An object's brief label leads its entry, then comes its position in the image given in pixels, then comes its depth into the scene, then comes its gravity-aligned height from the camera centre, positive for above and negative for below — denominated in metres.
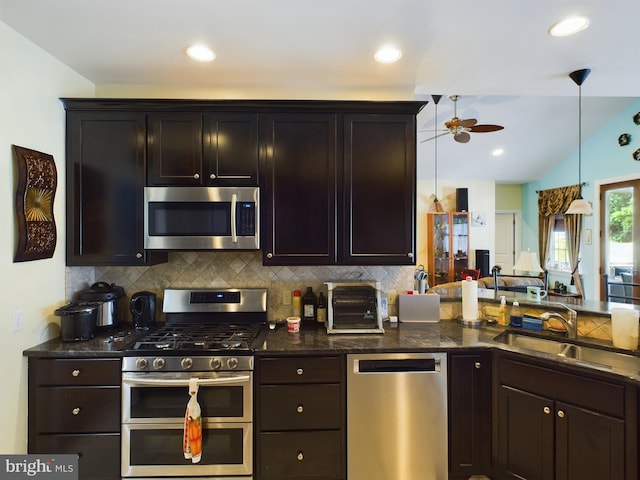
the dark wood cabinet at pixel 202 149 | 2.24 +0.68
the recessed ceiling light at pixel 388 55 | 1.98 +1.21
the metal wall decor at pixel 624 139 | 4.93 +1.64
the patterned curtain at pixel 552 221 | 6.23 +0.51
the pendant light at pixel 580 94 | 2.26 +1.20
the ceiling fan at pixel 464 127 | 4.03 +1.53
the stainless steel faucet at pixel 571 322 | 2.15 -0.52
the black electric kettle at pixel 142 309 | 2.30 -0.46
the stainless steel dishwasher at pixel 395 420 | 1.94 -1.06
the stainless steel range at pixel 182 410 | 1.88 -0.98
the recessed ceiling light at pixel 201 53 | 1.96 +1.21
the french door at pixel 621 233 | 4.86 +0.19
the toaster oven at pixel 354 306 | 2.29 -0.44
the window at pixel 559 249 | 6.77 -0.09
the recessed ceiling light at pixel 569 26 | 1.71 +1.20
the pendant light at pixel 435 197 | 6.45 +1.10
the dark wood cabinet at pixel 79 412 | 1.88 -0.98
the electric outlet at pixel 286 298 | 2.57 -0.43
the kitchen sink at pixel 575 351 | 1.79 -0.68
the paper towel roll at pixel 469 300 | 2.44 -0.43
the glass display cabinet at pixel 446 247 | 7.28 -0.05
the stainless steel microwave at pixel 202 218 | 2.21 +0.19
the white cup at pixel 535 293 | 2.55 -0.40
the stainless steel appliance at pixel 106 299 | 2.20 -0.38
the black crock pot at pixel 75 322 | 2.00 -0.49
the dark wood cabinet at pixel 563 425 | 1.59 -0.98
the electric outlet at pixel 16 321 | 1.82 -0.43
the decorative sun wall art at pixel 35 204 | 1.85 +0.25
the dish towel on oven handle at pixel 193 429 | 1.80 -1.04
